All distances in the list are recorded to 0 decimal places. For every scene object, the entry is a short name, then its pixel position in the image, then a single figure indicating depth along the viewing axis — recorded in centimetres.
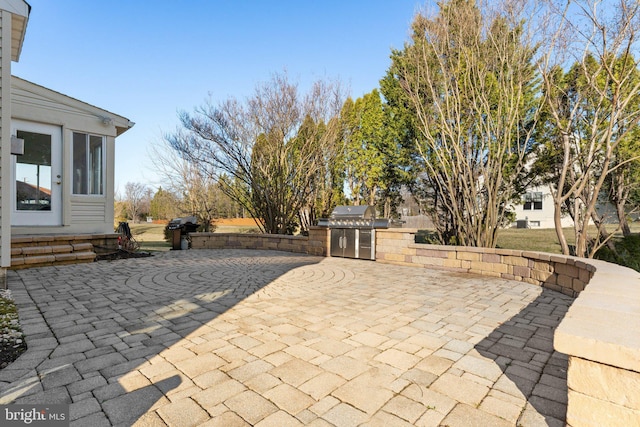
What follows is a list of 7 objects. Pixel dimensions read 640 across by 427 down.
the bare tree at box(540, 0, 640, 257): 496
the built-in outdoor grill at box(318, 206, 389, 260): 705
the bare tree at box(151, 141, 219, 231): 1240
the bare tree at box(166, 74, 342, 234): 974
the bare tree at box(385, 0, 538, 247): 607
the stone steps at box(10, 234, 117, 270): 558
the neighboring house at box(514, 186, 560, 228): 1959
